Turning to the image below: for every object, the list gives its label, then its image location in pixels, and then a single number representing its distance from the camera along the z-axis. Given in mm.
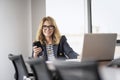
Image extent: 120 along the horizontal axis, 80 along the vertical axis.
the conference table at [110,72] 1640
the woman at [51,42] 3225
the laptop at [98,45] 2336
